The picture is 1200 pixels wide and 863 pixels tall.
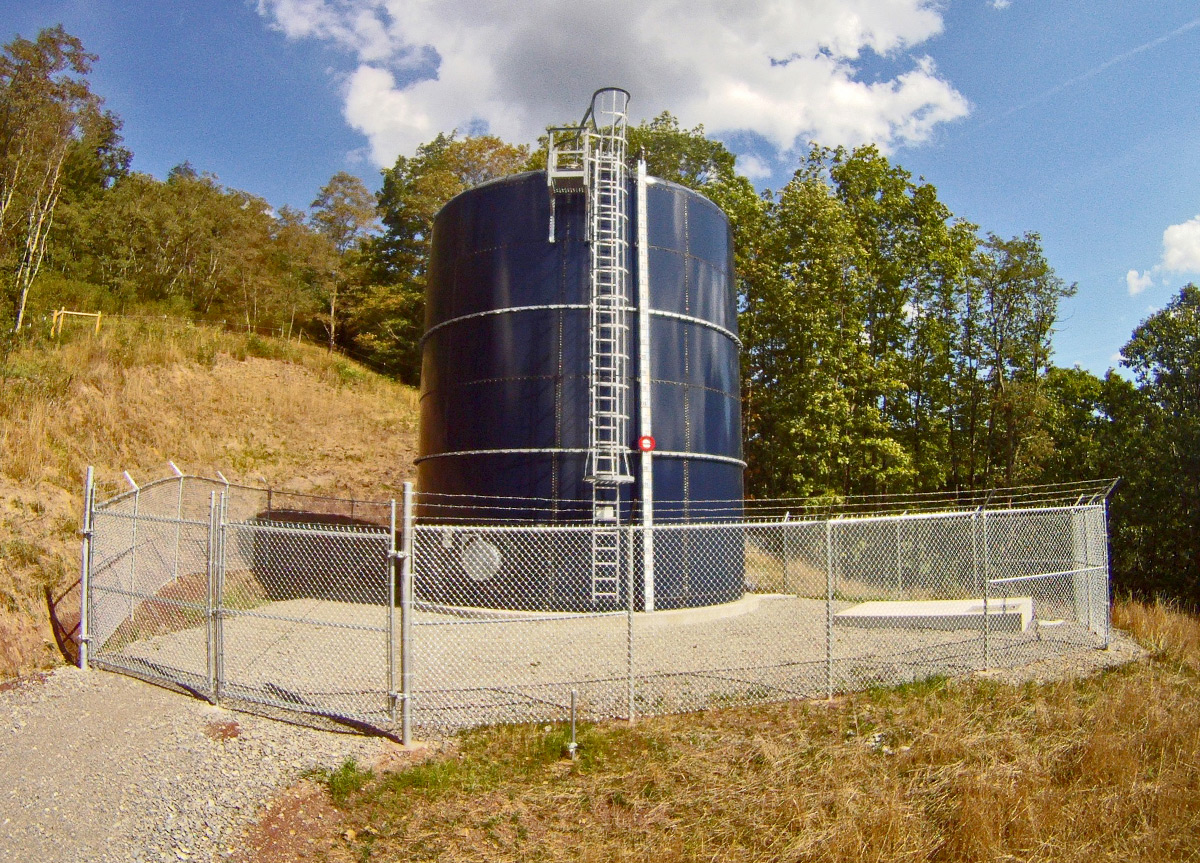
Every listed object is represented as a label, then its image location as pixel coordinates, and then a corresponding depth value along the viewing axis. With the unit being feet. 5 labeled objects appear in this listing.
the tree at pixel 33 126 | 77.00
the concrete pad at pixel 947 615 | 38.42
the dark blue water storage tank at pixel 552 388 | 43.06
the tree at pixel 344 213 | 156.56
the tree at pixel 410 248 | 127.34
